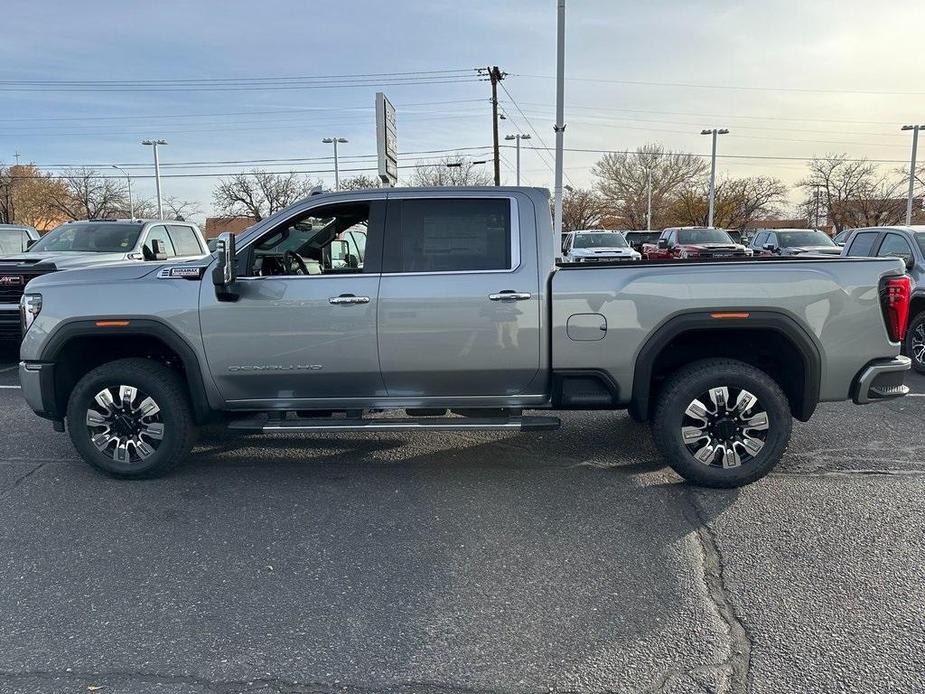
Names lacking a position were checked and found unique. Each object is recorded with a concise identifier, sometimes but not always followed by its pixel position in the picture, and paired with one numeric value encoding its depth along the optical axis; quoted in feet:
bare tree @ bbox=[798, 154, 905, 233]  149.48
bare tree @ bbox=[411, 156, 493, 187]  185.73
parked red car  69.51
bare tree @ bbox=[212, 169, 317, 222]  238.68
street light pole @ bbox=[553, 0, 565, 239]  59.77
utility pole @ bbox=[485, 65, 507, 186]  110.42
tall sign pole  43.75
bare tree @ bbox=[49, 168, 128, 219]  213.66
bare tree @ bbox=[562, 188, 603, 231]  214.69
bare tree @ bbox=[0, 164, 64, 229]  193.77
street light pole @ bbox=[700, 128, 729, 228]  138.80
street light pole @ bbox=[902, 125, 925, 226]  121.50
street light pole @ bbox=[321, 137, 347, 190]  149.89
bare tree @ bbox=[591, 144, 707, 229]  206.80
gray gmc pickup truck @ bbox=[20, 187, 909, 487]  14.51
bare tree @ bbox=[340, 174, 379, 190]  178.81
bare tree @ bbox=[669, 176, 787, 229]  188.24
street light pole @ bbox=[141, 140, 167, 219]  152.66
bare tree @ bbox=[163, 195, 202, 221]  254.53
